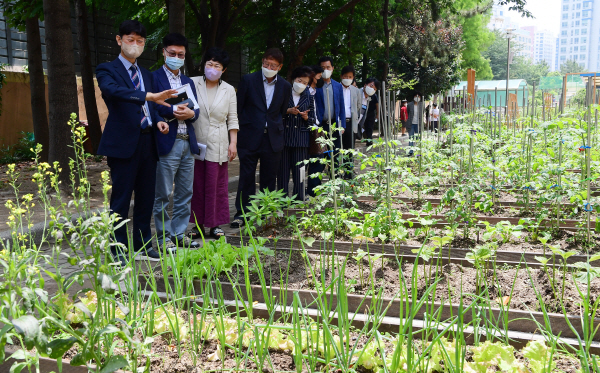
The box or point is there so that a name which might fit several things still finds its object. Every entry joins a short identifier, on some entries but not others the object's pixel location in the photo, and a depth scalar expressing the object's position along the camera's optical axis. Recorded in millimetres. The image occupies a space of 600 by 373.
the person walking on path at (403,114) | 22656
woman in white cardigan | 5289
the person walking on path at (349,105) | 8555
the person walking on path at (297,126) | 6816
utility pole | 33541
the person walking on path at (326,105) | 7629
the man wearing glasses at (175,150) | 4758
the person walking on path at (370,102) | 9740
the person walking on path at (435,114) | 20162
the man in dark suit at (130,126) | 4277
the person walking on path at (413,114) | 17266
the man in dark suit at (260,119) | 6066
